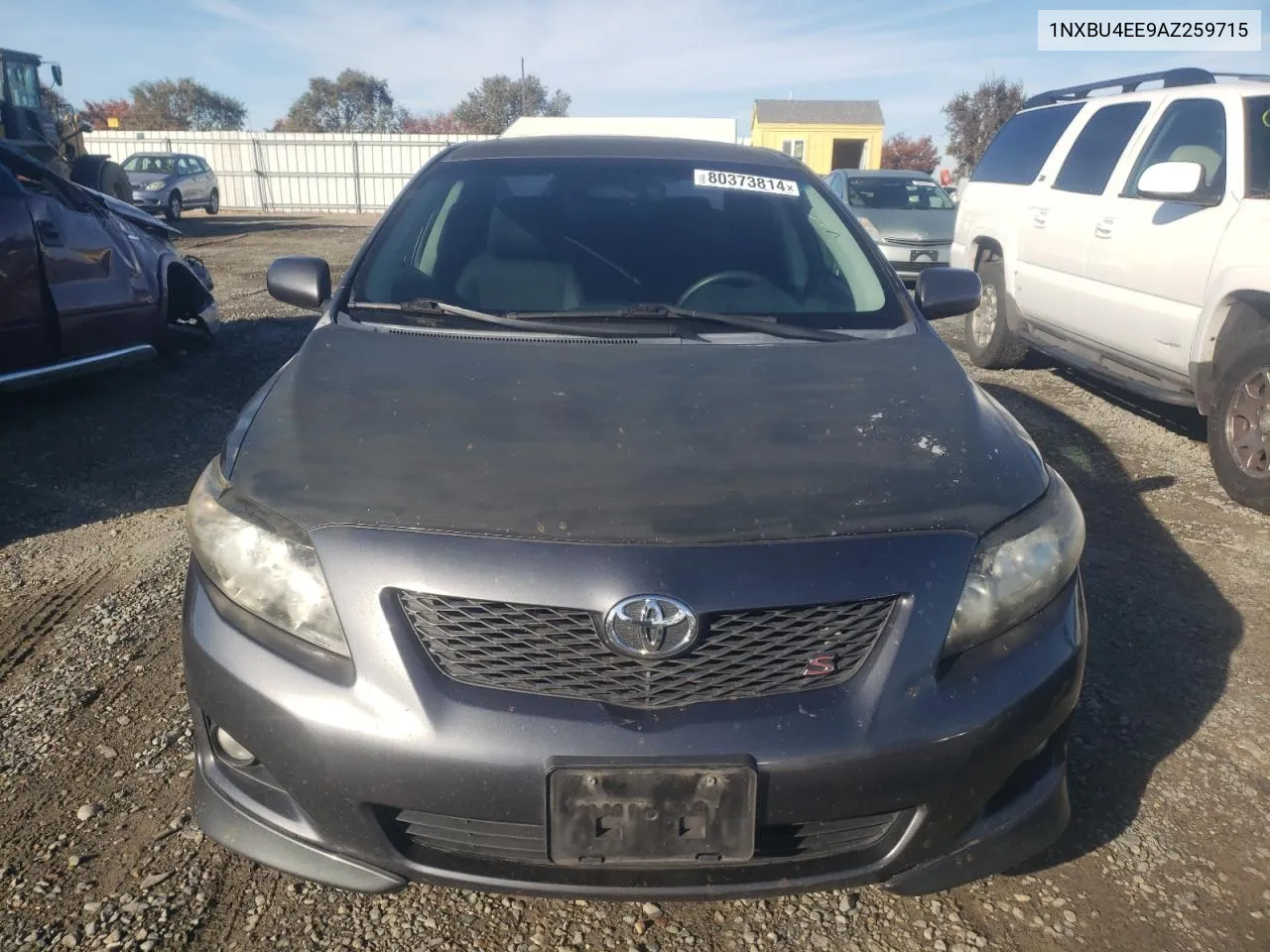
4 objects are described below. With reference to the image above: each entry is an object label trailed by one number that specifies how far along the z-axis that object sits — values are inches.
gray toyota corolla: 63.2
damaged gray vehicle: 184.9
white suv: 172.6
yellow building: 1549.0
